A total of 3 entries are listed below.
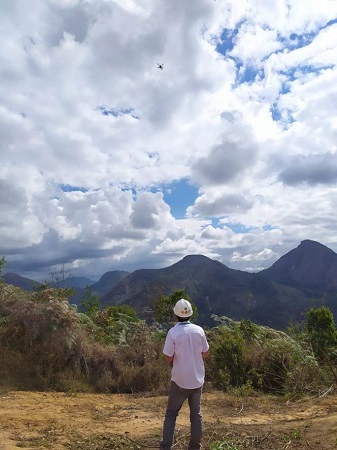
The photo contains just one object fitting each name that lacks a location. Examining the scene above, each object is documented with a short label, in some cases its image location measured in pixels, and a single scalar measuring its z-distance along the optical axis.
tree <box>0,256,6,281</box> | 12.77
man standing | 5.08
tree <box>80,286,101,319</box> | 16.48
